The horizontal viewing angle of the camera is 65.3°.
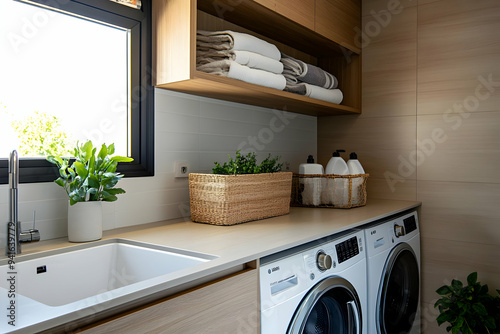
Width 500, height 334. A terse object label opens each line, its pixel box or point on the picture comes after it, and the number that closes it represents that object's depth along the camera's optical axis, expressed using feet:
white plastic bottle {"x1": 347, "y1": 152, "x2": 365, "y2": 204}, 7.13
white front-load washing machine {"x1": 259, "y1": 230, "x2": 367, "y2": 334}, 4.00
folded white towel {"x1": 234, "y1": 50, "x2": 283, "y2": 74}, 5.53
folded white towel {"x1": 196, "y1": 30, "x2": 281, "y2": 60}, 5.41
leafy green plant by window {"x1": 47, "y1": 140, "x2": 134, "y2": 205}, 4.32
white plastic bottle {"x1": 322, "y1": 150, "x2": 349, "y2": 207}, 7.04
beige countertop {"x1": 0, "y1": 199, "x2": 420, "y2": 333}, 2.49
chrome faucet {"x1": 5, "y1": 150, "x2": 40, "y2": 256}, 3.71
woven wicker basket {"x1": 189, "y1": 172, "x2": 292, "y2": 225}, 5.23
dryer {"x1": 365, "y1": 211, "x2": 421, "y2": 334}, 5.83
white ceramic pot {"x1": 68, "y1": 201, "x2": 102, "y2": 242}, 4.33
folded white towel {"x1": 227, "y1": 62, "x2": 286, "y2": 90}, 5.40
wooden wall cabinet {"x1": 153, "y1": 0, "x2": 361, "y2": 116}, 5.05
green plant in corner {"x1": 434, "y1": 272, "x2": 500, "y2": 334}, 6.58
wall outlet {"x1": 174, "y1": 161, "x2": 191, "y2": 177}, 5.94
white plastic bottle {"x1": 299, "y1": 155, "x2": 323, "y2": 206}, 7.25
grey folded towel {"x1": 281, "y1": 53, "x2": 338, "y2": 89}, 6.69
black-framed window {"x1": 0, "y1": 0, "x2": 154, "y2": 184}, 5.30
